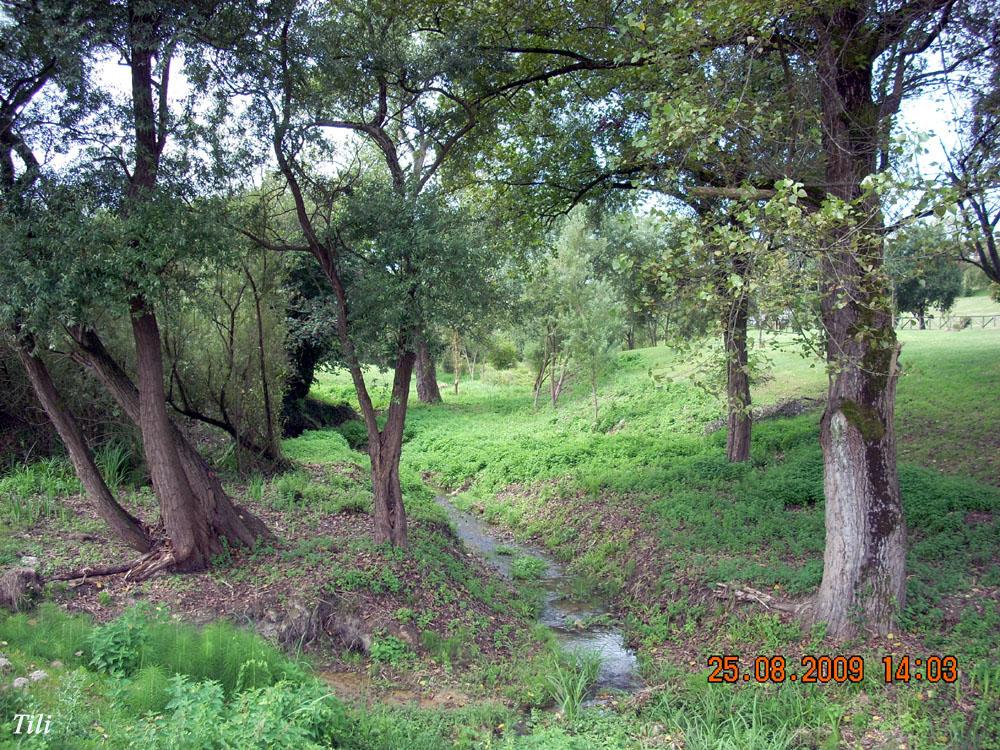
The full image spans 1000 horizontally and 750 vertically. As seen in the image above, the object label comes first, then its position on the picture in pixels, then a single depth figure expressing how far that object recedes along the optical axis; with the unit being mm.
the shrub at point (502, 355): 35438
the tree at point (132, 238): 7402
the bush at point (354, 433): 21417
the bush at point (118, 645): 5910
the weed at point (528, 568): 12094
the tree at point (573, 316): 21812
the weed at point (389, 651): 8062
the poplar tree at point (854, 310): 7266
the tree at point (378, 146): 8859
